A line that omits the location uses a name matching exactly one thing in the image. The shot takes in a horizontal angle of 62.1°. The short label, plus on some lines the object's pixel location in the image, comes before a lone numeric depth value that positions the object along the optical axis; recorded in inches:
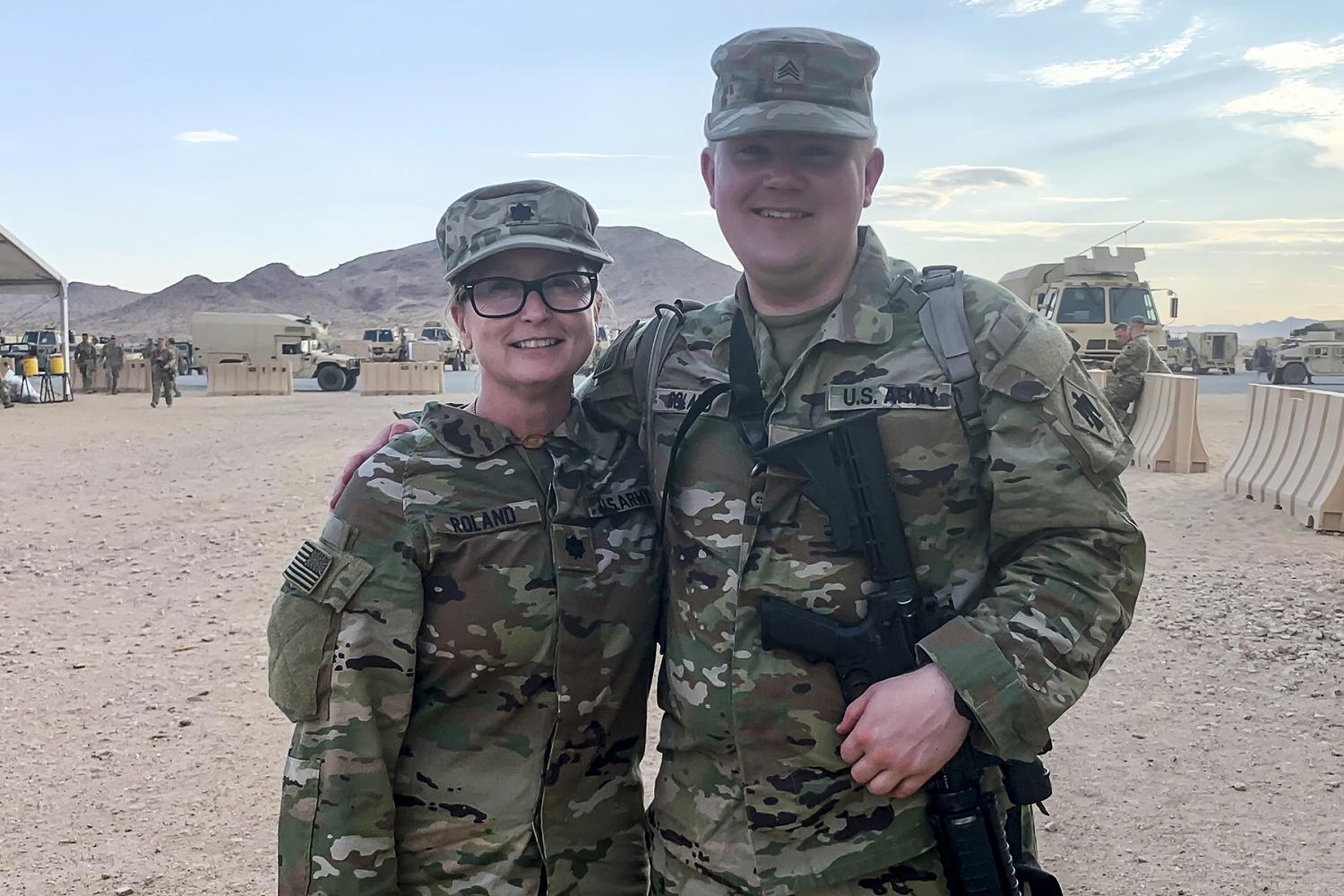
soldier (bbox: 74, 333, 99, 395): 1176.2
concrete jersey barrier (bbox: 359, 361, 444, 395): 1098.7
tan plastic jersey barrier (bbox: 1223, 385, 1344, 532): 331.3
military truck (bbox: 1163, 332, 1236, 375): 1300.4
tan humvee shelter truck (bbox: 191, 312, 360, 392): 1390.3
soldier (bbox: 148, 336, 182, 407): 934.4
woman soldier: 81.1
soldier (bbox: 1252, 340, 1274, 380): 1280.9
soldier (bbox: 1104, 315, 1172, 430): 518.6
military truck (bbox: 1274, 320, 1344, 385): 1117.1
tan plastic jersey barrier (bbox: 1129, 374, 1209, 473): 462.0
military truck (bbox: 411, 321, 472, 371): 1446.9
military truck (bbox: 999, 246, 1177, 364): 731.4
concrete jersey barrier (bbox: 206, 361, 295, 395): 1158.3
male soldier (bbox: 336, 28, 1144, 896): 75.9
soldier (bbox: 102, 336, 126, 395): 1138.7
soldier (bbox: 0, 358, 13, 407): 938.2
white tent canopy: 919.4
